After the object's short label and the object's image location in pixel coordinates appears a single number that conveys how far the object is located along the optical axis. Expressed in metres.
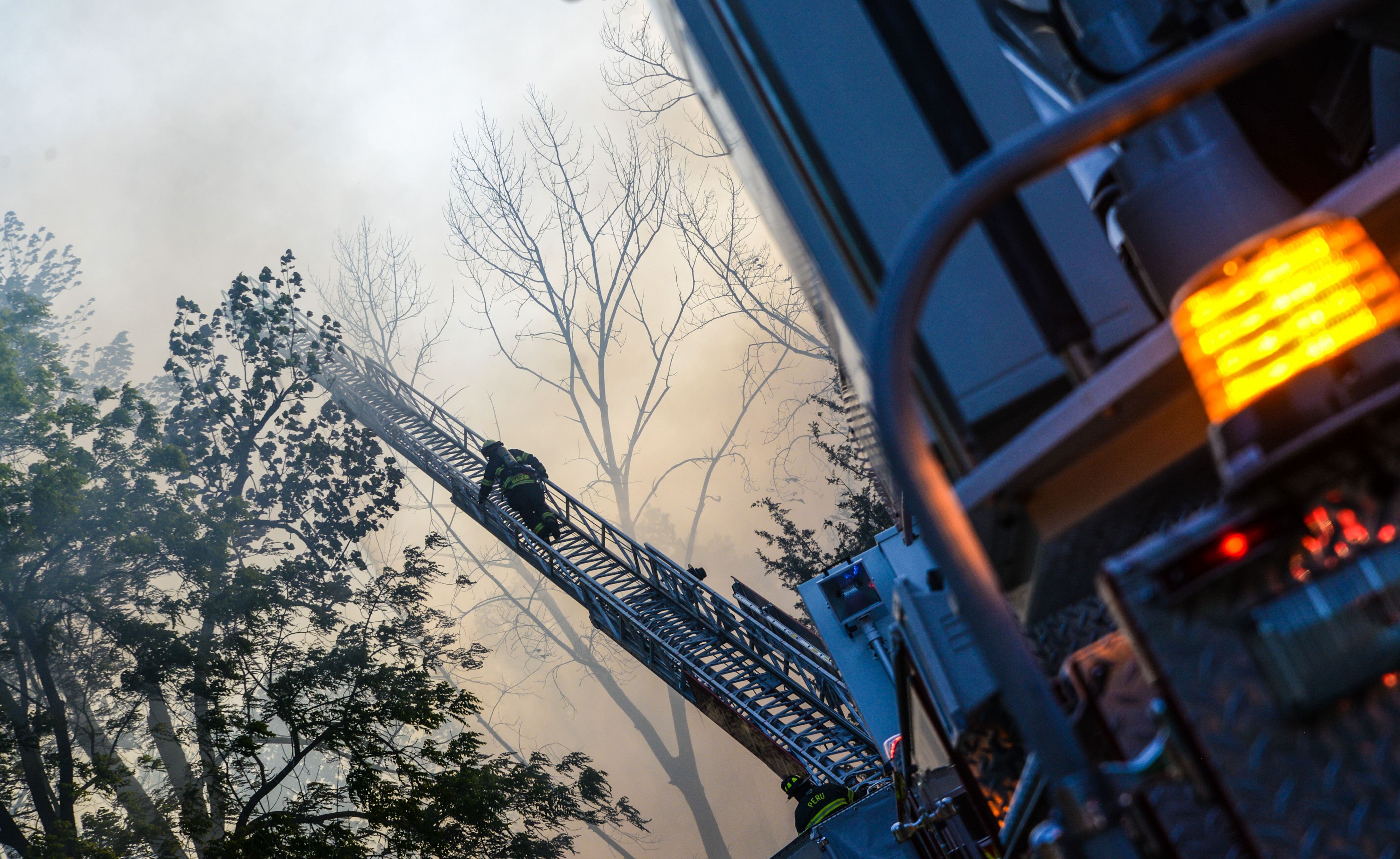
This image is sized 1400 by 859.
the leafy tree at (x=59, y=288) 19.36
